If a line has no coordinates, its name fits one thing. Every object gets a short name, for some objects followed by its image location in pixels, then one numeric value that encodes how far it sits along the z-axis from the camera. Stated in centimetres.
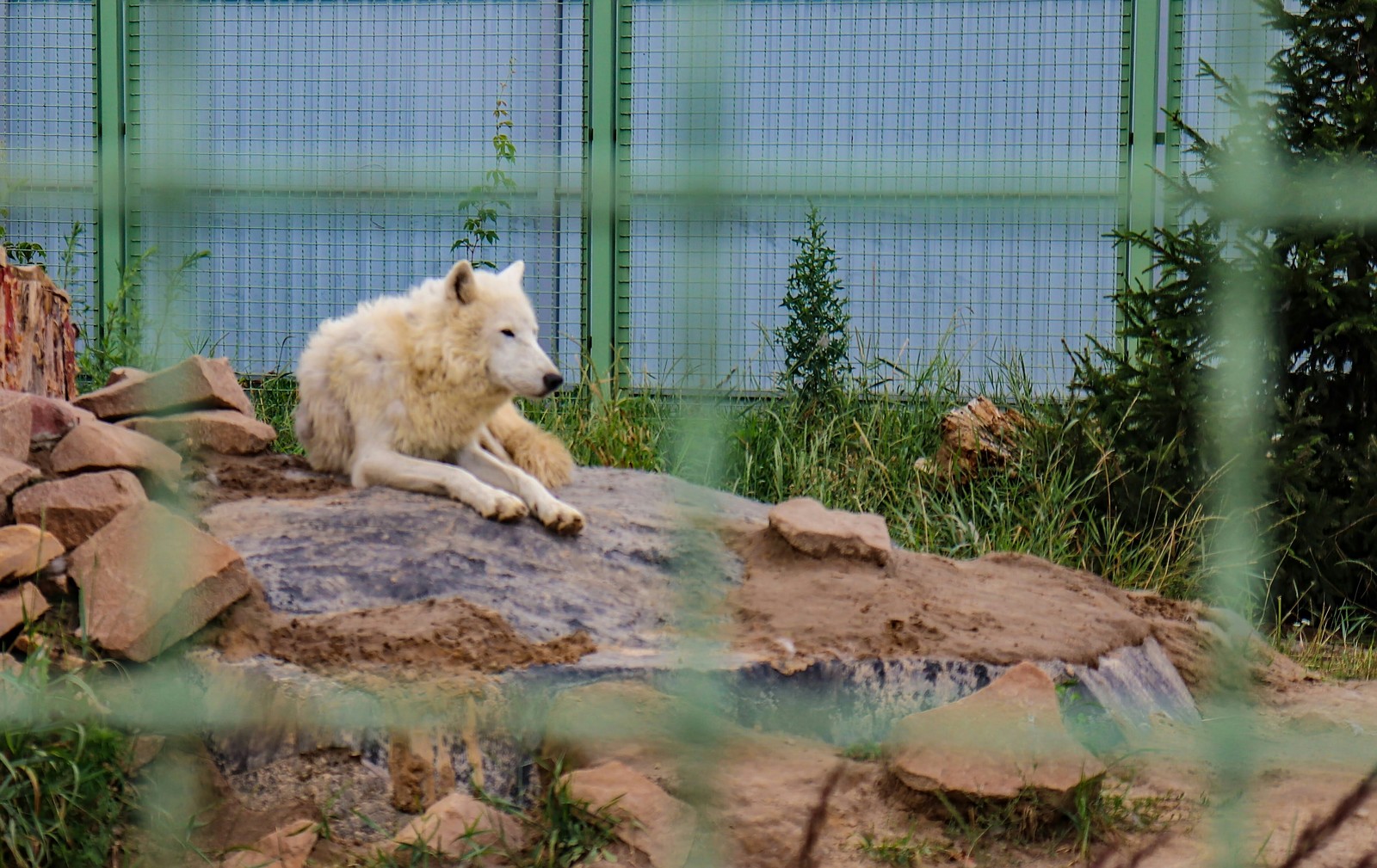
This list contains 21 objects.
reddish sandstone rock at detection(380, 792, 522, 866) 562
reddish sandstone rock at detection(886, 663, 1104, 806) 596
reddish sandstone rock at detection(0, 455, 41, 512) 692
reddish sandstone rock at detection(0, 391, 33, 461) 727
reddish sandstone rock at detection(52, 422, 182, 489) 738
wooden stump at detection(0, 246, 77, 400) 870
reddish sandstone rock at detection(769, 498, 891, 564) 849
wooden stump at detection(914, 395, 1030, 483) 1137
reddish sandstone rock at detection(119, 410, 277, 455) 939
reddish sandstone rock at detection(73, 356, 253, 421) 919
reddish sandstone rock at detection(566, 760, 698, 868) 563
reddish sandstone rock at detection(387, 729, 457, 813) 605
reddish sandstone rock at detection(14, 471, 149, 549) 677
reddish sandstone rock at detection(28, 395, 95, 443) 765
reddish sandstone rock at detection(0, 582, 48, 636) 623
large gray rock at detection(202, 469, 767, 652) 718
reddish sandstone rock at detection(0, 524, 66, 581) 636
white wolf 884
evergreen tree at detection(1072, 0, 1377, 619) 937
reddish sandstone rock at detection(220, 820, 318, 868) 564
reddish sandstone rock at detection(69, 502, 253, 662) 626
